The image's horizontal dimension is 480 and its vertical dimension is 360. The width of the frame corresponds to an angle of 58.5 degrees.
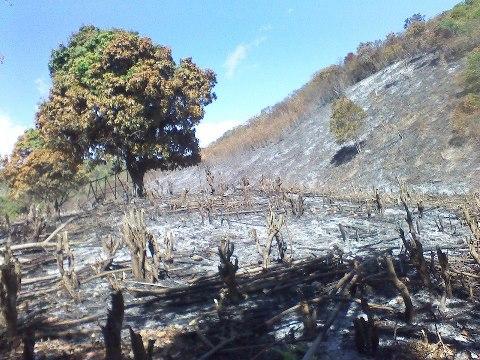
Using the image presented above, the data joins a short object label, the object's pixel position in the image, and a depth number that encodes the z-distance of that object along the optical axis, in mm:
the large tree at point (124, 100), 17109
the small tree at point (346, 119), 26984
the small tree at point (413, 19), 42656
